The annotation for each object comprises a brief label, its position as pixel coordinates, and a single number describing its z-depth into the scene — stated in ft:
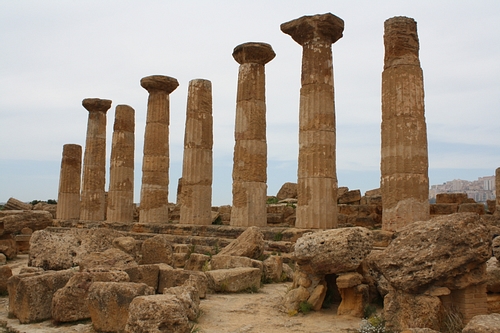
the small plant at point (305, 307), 25.94
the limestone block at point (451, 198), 63.05
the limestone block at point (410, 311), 20.44
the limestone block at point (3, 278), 31.99
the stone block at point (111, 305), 22.62
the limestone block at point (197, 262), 40.29
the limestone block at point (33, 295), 25.09
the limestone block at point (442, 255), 20.94
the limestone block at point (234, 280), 31.99
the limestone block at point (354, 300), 25.10
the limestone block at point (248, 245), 39.09
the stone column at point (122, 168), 73.82
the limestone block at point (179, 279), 29.30
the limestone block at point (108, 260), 31.01
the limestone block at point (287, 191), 85.64
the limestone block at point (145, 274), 29.48
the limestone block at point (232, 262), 35.71
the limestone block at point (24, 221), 56.13
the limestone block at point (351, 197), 69.00
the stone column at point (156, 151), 67.92
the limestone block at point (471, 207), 57.62
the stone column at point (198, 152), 60.54
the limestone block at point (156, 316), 19.99
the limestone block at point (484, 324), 16.68
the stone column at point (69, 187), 82.43
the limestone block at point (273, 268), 36.19
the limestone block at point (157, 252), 39.93
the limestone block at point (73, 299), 24.41
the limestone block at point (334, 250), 25.63
